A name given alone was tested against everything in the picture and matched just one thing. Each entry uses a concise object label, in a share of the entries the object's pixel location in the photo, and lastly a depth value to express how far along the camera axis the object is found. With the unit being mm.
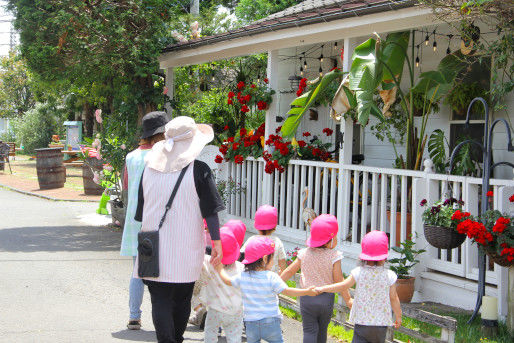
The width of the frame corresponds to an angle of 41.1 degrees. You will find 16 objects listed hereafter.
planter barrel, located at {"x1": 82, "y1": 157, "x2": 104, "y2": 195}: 19466
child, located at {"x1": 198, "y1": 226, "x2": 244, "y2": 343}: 4906
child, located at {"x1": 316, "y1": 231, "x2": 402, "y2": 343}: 4652
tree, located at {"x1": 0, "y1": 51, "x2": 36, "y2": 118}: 50938
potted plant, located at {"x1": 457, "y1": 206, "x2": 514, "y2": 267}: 5906
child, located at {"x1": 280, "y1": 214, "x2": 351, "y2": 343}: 4918
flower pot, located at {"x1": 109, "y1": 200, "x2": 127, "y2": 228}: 13289
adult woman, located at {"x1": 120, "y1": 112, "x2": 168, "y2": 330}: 5504
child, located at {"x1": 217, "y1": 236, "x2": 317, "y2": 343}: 4504
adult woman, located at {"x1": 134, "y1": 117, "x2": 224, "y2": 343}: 4684
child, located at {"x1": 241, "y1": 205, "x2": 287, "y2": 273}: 5633
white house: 7371
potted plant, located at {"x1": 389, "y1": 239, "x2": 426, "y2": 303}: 7266
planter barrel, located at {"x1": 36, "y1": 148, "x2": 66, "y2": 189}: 21250
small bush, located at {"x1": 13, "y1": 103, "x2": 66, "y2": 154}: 41969
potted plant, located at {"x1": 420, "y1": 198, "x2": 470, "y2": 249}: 6535
